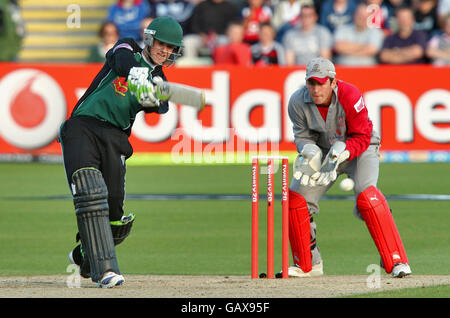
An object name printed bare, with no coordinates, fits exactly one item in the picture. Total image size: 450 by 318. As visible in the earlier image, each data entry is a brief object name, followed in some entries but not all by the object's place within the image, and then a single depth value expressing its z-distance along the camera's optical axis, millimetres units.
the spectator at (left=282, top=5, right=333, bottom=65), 19422
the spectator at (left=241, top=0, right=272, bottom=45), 20328
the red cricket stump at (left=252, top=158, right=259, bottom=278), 8141
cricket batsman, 7570
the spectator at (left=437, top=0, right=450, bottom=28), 19469
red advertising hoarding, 18062
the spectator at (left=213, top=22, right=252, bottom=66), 19516
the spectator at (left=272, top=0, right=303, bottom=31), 20719
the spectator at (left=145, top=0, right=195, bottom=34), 21172
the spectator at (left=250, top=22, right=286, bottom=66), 19594
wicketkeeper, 8375
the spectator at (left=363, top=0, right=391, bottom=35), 20016
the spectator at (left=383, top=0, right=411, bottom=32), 20625
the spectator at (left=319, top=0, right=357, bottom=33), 19938
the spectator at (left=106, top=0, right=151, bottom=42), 20906
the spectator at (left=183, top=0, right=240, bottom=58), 20578
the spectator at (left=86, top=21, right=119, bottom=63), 19688
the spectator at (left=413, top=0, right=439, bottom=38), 20031
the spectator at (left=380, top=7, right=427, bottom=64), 19391
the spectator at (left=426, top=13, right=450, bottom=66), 19062
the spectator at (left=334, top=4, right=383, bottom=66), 19422
